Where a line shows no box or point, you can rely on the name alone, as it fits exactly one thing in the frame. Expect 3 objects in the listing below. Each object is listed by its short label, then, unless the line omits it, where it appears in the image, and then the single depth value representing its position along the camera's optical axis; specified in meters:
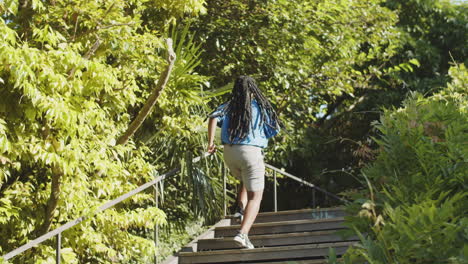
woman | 6.88
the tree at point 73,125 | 6.85
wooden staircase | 6.71
